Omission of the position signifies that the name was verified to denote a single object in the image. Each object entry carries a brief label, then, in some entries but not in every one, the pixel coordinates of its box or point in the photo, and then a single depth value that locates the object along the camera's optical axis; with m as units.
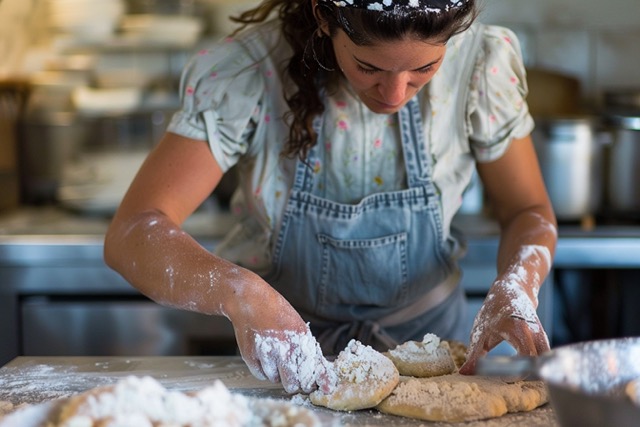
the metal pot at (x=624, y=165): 2.89
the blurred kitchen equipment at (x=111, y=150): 3.18
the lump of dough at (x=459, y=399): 1.29
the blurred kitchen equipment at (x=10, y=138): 3.24
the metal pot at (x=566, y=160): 2.84
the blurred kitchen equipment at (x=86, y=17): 3.15
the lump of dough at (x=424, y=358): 1.47
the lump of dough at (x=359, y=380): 1.32
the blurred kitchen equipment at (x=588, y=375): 0.91
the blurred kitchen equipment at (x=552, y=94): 3.23
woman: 1.64
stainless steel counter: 2.55
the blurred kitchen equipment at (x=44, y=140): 3.27
